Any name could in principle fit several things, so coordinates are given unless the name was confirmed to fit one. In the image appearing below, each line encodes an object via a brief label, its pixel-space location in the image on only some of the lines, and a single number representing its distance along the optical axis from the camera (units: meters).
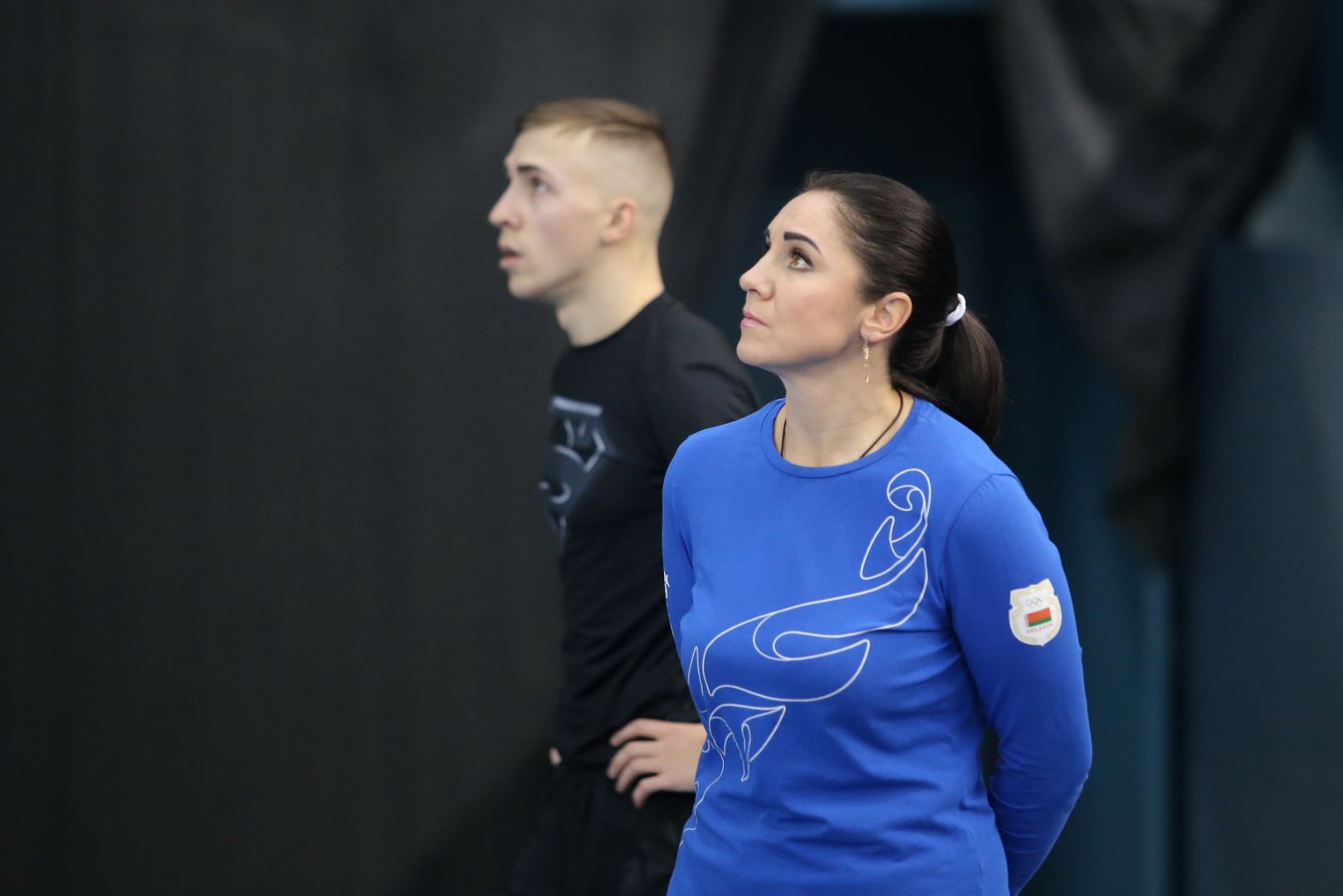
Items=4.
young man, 8.72
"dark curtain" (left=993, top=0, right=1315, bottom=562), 11.02
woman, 8.14
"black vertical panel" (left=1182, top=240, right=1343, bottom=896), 10.43
